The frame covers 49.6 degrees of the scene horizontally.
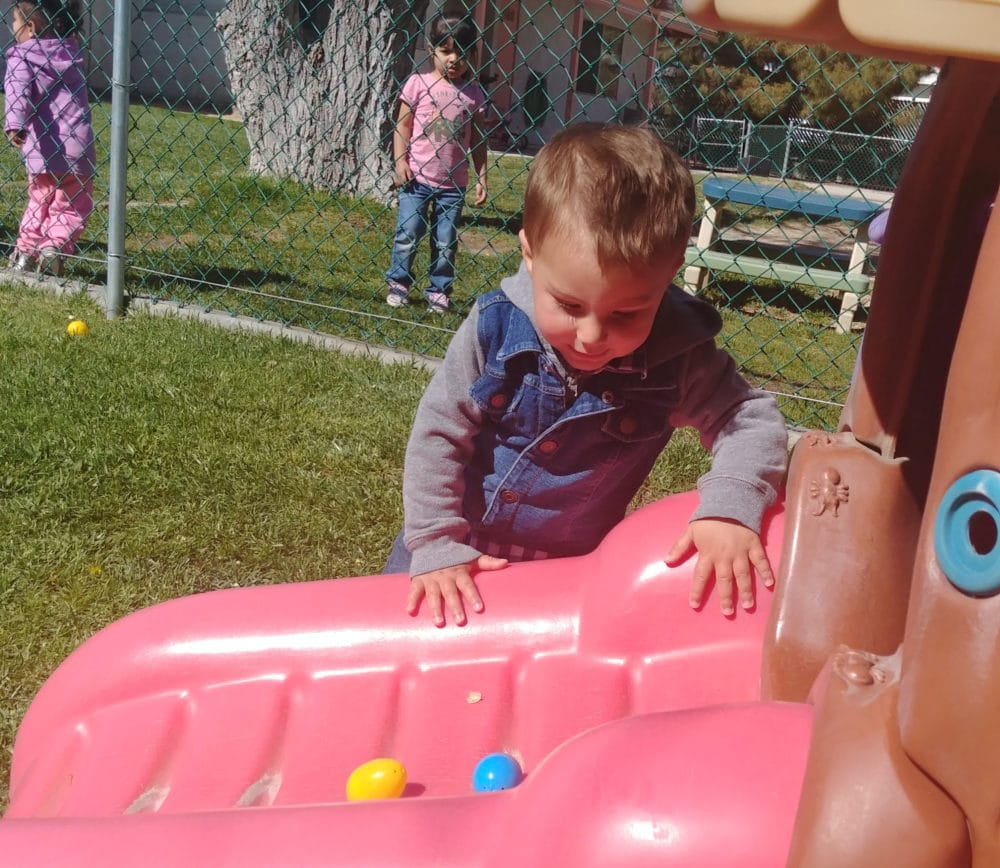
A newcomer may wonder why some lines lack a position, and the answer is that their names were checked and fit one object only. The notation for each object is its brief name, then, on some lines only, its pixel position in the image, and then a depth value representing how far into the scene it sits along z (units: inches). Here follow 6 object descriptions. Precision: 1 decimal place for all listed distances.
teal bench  240.7
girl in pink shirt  223.6
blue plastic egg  56.2
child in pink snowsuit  223.5
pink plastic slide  58.5
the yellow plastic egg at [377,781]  56.0
